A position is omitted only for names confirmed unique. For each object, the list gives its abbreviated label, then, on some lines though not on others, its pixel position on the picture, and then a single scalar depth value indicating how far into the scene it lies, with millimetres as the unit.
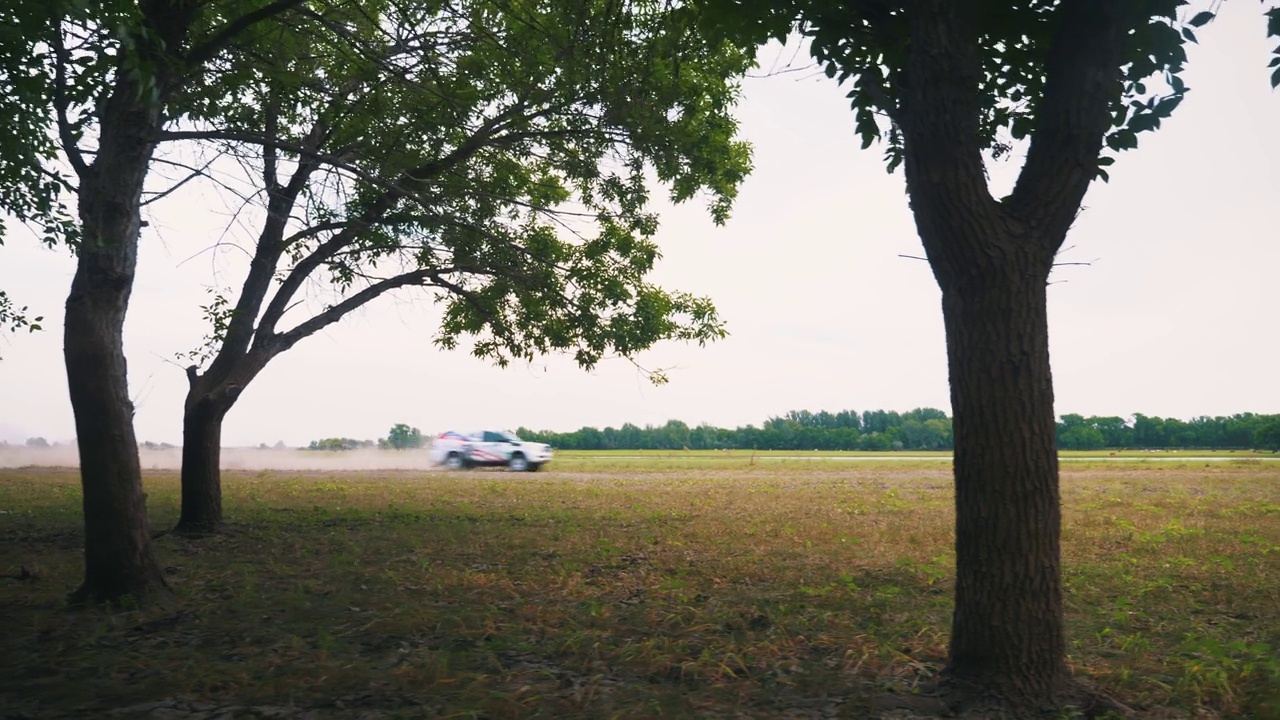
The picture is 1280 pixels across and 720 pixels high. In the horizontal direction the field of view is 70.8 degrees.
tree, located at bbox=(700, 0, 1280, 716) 4898
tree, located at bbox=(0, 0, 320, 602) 7387
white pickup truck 31844
